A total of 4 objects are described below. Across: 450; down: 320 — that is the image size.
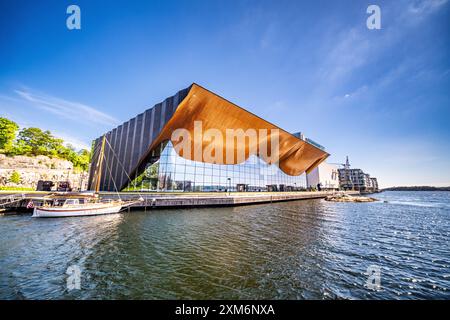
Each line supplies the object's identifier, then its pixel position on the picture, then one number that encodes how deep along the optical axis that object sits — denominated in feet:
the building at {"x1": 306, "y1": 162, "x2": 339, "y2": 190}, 233.35
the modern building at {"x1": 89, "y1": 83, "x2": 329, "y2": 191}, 94.32
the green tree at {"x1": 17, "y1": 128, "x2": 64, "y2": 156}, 139.85
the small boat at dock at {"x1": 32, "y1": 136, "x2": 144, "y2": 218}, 50.91
